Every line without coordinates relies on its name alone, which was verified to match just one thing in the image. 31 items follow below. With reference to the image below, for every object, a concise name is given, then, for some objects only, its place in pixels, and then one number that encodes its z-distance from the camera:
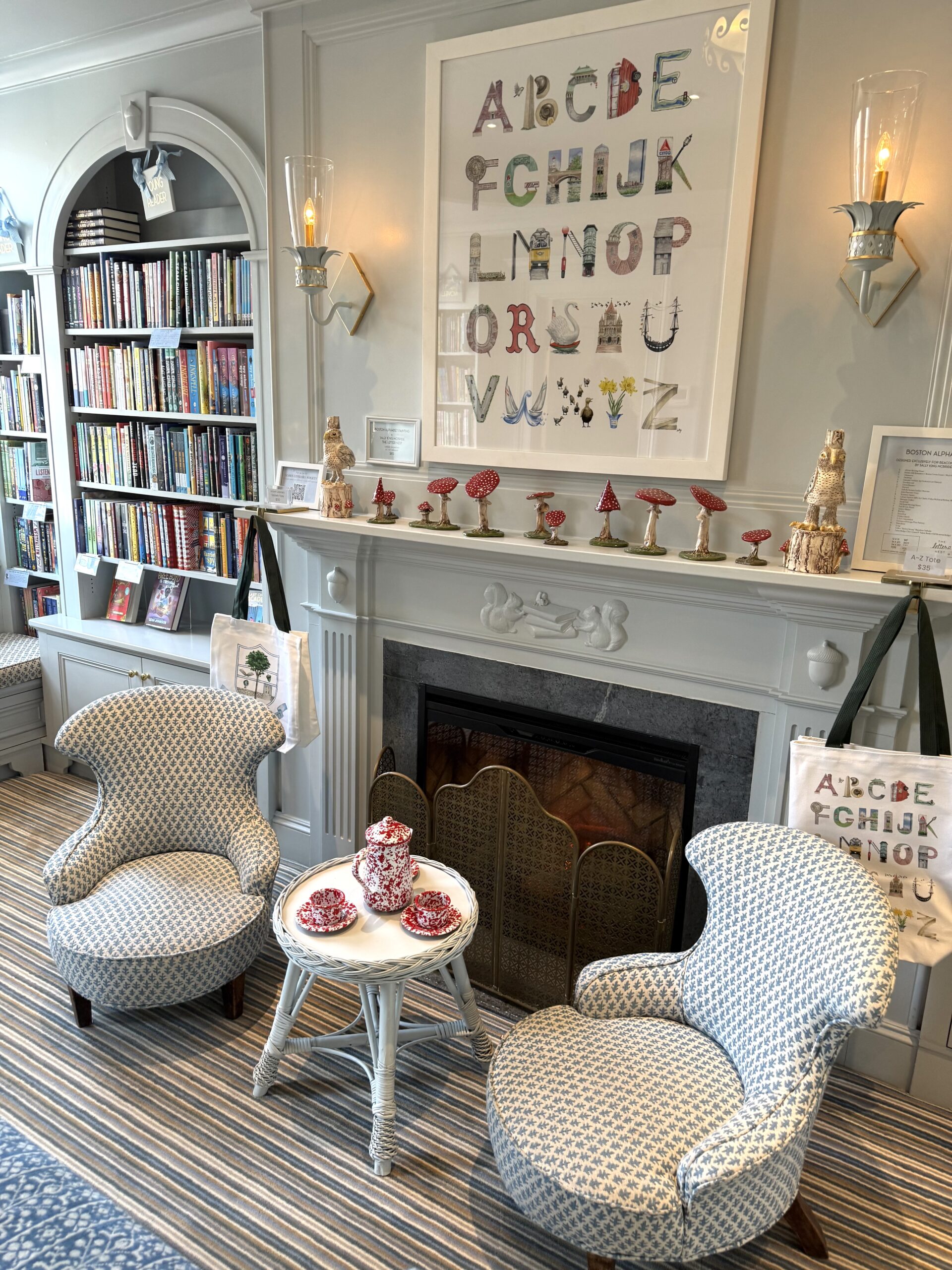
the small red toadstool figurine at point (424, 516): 2.44
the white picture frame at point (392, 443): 2.52
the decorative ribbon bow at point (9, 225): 3.46
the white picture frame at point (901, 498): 1.83
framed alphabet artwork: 1.94
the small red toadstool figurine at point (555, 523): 2.20
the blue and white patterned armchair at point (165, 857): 2.17
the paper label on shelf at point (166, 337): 3.19
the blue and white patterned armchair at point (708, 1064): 1.48
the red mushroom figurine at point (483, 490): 2.28
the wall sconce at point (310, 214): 2.31
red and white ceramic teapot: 1.96
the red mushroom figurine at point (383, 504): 2.51
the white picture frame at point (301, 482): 2.70
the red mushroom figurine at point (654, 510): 2.05
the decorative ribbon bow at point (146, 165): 3.04
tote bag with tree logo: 2.64
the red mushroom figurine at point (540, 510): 2.24
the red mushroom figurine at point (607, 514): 2.10
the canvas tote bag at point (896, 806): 1.82
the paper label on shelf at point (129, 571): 3.59
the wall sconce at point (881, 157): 1.62
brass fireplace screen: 2.27
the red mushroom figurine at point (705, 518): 2.00
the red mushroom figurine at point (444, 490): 2.35
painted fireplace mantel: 1.99
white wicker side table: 1.81
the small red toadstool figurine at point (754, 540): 1.97
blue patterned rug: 1.22
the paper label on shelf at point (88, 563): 3.67
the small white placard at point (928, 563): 1.84
